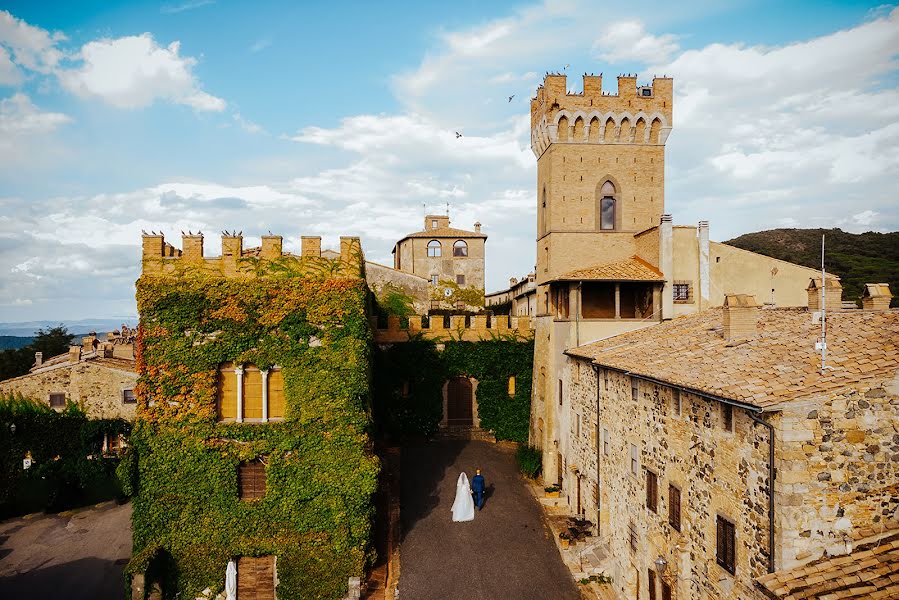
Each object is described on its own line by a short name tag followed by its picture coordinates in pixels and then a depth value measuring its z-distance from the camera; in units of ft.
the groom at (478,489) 70.79
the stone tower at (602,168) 86.38
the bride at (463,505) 67.26
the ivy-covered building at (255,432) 54.29
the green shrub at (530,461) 81.35
